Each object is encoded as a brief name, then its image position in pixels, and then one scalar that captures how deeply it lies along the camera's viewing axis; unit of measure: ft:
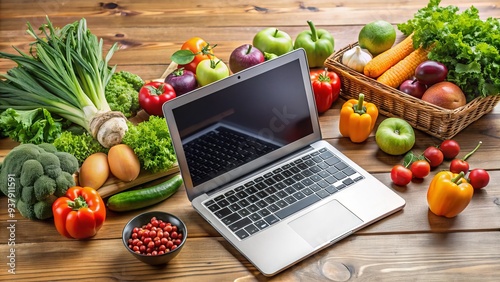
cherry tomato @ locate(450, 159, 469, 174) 5.79
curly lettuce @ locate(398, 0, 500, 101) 6.22
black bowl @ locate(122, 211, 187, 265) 4.80
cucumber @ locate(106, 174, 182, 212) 5.43
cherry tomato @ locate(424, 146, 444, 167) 5.90
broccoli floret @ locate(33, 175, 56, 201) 5.17
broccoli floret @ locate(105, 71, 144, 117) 6.48
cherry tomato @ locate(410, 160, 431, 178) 5.77
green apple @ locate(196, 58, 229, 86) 6.73
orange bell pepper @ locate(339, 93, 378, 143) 6.15
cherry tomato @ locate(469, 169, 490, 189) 5.62
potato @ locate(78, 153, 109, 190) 5.57
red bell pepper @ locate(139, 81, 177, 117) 6.39
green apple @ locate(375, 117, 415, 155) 6.04
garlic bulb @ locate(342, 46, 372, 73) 6.76
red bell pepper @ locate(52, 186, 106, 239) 5.04
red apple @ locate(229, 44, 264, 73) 6.84
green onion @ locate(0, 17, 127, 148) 6.25
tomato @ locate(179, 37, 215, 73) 7.04
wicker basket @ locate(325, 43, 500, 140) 6.14
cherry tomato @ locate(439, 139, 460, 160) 6.00
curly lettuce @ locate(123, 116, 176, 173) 5.66
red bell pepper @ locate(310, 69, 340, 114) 6.52
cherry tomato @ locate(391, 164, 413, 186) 5.68
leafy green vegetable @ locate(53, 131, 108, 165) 5.77
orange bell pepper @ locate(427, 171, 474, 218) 5.26
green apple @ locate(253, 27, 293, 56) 7.16
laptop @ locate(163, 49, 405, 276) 5.12
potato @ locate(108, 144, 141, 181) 5.61
